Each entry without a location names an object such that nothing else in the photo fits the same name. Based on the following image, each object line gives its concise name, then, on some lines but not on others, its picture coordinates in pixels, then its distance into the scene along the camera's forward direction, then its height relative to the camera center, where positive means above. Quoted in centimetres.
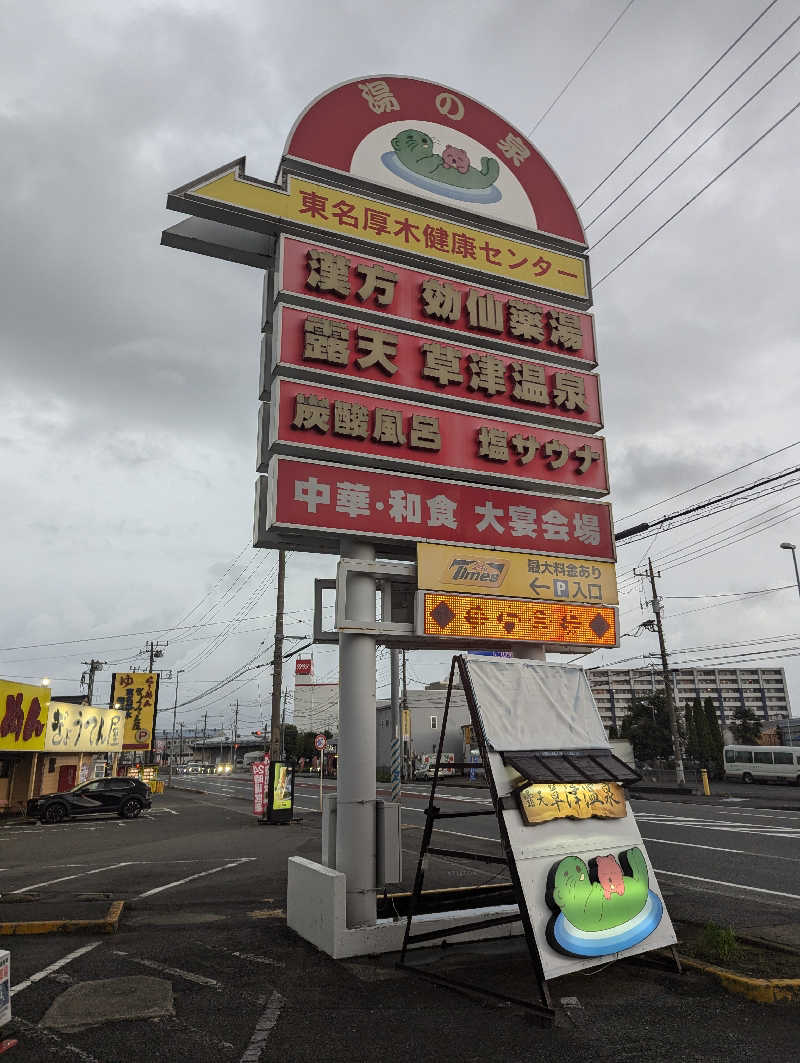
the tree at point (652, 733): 6581 -108
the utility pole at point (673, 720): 3662 +8
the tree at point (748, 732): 6819 -117
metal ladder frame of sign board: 552 -147
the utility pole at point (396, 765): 971 -59
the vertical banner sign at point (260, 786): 2412 -208
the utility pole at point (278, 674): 2864 +224
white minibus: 4181 -273
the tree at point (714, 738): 5108 -138
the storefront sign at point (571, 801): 623 -74
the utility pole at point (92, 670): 6562 +583
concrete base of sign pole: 754 -226
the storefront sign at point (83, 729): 2784 +6
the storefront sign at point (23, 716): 2372 +54
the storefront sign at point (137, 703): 4669 +184
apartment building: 18200 +912
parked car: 2503 -268
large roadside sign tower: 878 +489
